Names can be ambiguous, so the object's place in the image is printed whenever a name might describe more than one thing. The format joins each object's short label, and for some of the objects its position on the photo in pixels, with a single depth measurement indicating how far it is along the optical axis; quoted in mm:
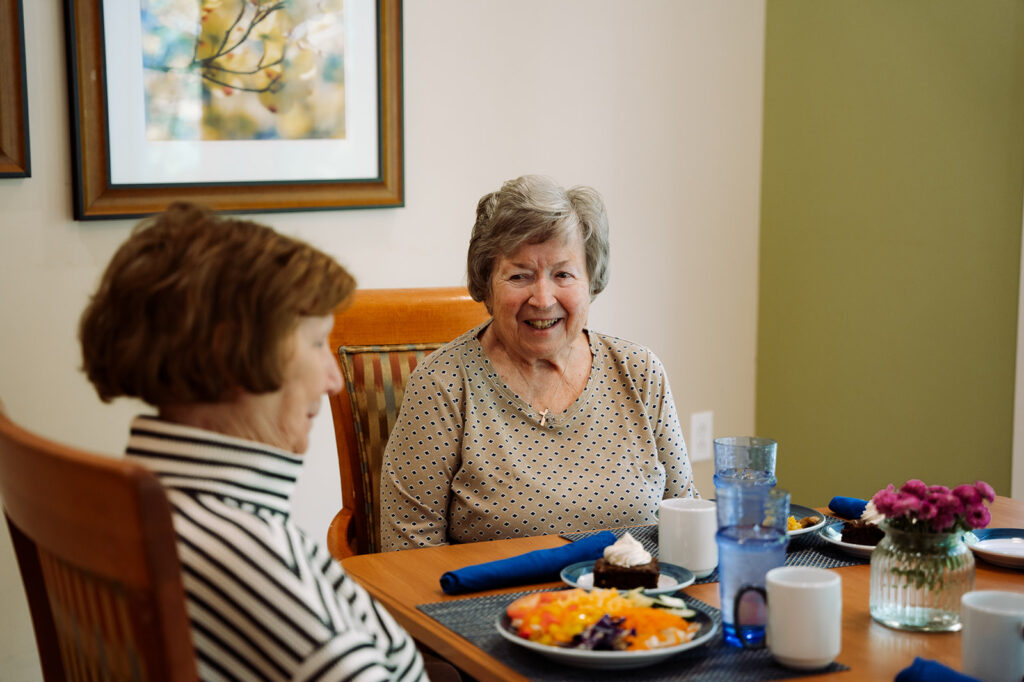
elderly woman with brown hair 993
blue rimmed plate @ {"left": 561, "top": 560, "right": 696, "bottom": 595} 1507
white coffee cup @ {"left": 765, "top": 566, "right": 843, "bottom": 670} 1239
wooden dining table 1291
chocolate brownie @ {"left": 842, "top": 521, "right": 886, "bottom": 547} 1693
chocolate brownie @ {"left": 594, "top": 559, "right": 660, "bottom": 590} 1454
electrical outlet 3461
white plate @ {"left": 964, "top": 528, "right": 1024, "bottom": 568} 1628
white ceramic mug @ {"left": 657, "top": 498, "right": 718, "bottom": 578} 1603
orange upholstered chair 2211
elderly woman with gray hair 1969
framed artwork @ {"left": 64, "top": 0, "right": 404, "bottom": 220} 2424
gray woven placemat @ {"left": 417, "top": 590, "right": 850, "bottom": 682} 1246
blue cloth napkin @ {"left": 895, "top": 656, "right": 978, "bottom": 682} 1168
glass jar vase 1378
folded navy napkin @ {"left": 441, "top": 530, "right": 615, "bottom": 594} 1521
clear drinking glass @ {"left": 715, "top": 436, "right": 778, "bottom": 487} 1701
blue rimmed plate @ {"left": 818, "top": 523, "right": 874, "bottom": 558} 1678
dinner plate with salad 1250
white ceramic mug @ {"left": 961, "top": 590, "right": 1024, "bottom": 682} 1221
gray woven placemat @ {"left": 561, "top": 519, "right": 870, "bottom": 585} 1663
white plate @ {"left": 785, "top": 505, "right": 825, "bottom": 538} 1826
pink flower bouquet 1369
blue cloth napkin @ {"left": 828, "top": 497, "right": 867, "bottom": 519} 1875
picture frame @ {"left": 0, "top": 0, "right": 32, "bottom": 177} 2293
